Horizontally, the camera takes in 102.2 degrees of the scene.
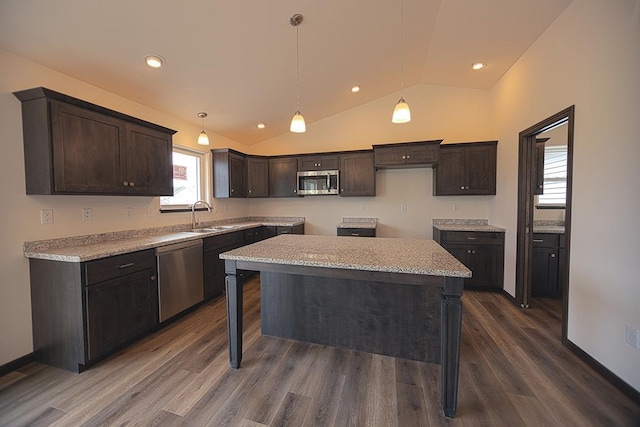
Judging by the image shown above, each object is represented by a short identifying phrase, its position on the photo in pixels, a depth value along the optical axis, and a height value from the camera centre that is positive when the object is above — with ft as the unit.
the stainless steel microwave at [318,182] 15.07 +1.24
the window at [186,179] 12.09 +1.27
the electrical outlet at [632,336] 5.58 -2.96
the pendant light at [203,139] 10.95 +2.75
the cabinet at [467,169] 13.06 +1.72
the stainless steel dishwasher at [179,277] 8.77 -2.70
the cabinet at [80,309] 6.57 -2.80
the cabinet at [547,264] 11.10 -2.71
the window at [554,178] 12.21 +1.17
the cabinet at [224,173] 14.07 +1.67
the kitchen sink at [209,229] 12.11 -1.25
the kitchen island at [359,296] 5.15 -2.58
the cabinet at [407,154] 13.33 +2.57
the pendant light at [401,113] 7.25 +2.54
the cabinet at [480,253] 12.08 -2.41
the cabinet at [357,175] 14.58 +1.62
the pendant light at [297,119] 7.73 +2.56
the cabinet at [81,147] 6.64 +1.64
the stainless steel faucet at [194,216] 12.70 -0.60
